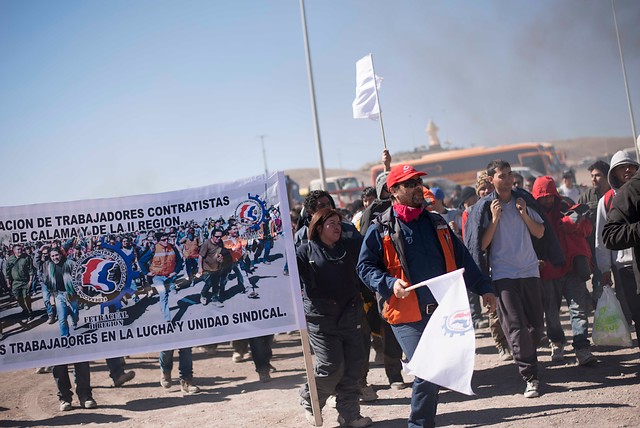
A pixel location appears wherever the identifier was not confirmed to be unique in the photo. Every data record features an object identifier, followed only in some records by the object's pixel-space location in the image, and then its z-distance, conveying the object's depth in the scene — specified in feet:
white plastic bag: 23.52
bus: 144.15
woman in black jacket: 20.90
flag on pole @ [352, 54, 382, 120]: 30.58
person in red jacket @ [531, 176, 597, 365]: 25.53
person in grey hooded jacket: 21.52
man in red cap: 17.11
